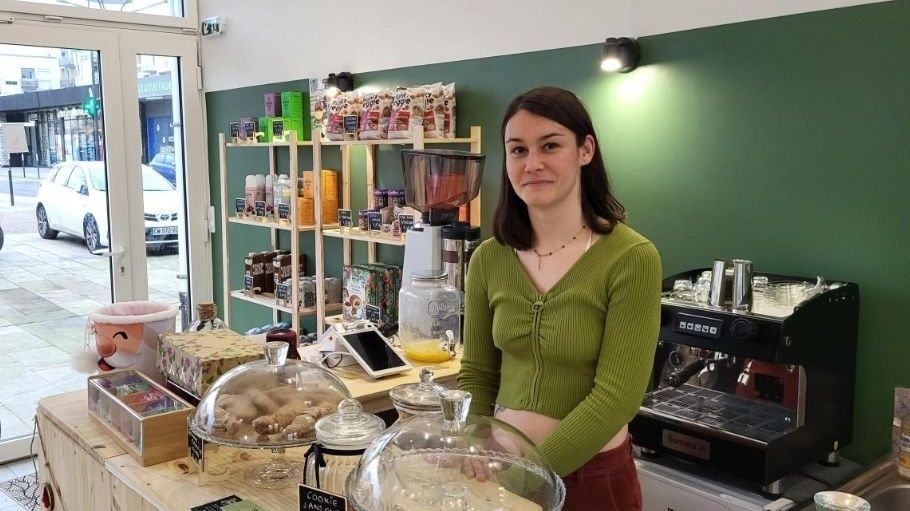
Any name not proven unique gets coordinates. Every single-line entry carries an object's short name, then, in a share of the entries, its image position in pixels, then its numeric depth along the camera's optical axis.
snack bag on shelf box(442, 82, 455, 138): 3.27
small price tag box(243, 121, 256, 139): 4.30
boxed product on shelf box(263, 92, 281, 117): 4.25
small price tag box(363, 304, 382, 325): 3.38
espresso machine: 1.88
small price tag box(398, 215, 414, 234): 3.33
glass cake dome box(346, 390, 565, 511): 1.20
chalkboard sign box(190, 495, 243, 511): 1.55
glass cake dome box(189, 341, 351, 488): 1.58
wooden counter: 1.63
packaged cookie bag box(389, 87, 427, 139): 3.29
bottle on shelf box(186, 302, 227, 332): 2.23
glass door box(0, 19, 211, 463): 4.35
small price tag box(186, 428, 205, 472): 1.64
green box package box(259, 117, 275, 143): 4.23
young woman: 1.56
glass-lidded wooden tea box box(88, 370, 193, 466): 1.75
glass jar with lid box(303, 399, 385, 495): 1.40
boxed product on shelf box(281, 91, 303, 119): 4.13
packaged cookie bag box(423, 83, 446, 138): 3.26
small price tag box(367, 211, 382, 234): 3.52
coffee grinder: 2.70
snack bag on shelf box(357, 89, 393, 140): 3.42
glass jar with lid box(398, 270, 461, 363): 2.44
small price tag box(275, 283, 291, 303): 4.09
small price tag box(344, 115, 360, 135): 3.57
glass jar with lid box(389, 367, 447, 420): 1.50
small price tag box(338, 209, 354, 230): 3.78
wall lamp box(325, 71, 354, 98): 3.84
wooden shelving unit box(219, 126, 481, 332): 3.71
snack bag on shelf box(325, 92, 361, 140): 3.58
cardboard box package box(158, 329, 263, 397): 1.86
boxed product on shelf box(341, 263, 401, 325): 3.53
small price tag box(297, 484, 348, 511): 1.32
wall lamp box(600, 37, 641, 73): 2.58
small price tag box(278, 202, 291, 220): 4.06
